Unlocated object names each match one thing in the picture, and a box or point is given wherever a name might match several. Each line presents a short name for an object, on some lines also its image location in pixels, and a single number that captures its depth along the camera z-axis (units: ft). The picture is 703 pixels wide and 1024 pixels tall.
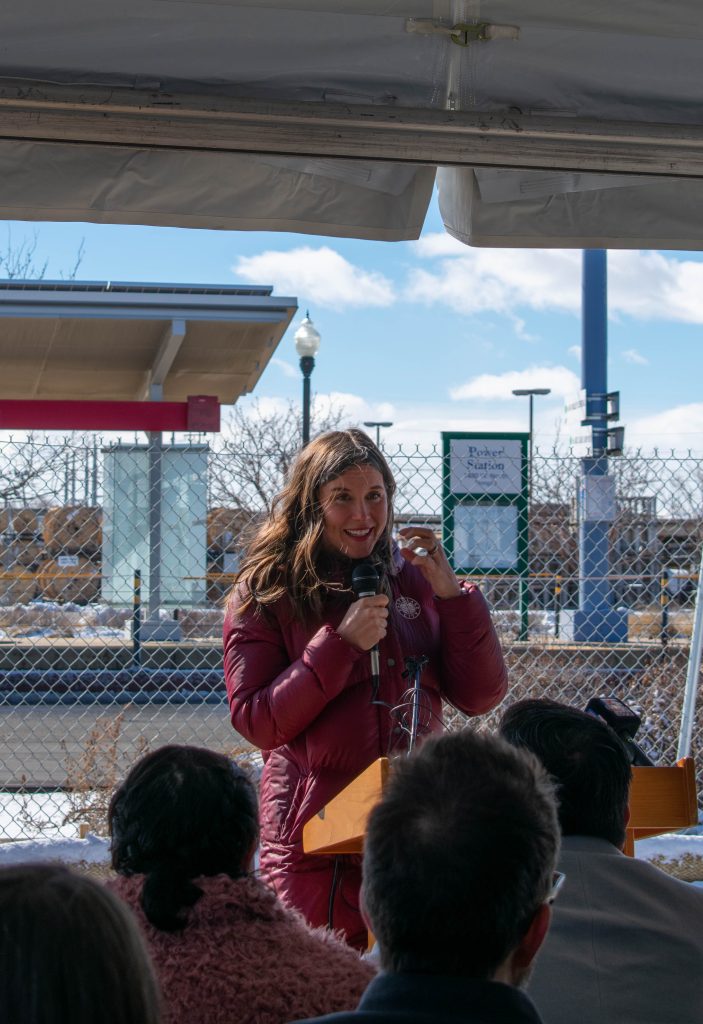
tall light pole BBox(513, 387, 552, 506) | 134.31
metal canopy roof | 36.47
